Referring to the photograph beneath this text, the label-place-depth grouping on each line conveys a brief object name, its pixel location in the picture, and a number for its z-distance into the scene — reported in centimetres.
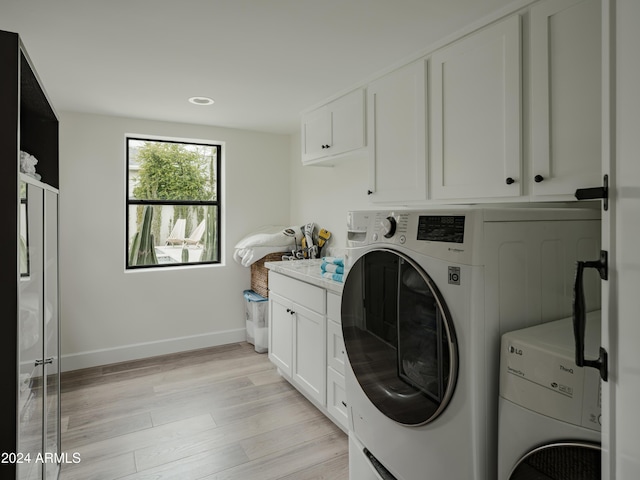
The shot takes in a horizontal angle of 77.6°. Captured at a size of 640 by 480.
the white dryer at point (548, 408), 96
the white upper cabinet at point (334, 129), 266
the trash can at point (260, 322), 386
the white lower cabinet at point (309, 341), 239
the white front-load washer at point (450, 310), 119
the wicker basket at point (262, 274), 384
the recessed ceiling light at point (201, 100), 302
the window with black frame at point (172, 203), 381
